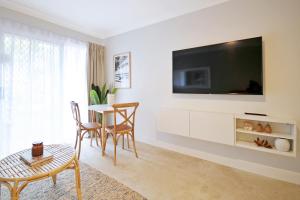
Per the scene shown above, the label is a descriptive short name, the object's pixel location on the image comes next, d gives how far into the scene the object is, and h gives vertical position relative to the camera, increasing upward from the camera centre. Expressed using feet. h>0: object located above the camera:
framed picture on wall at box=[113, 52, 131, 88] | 11.64 +2.31
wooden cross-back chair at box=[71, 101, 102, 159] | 8.65 -1.44
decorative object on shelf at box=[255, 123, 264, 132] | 6.59 -1.14
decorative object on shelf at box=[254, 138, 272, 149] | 6.47 -1.78
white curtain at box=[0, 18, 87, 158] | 8.28 +0.97
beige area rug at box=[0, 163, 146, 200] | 5.38 -3.18
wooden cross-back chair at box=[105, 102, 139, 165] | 7.73 -1.46
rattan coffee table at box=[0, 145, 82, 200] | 3.94 -1.87
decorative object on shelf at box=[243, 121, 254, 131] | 6.80 -1.10
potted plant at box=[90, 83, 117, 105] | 11.88 +0.66
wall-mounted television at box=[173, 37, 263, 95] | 6.67 +1.52
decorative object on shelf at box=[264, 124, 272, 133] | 6.42 -1.13
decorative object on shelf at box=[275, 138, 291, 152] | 5.90 -1.65
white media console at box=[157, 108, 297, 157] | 6.15 -1.23
